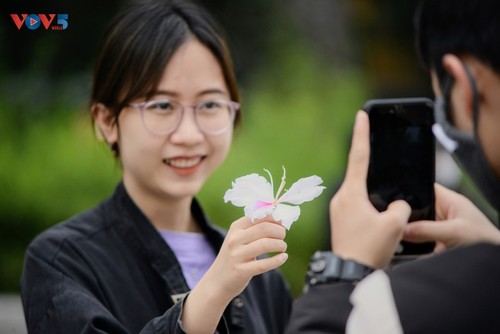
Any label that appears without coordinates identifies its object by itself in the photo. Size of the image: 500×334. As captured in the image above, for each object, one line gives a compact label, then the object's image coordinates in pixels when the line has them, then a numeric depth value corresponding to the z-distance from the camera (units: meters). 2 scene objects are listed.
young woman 1.85
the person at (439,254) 1.53
